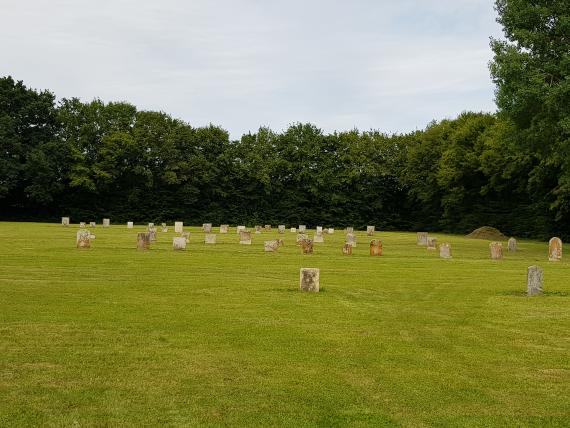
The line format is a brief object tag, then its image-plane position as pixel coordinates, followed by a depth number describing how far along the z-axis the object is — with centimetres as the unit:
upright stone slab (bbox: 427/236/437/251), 3395
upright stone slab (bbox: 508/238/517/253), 3341
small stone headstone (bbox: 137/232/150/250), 2612
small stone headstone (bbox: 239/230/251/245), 3341
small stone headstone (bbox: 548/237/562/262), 2716
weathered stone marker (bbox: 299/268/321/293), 1508
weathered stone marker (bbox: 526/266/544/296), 1538
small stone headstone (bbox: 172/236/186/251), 2703
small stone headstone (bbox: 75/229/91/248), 2616
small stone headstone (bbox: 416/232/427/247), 3770
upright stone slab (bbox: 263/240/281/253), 2808
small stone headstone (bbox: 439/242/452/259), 2743
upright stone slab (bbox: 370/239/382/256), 2826
